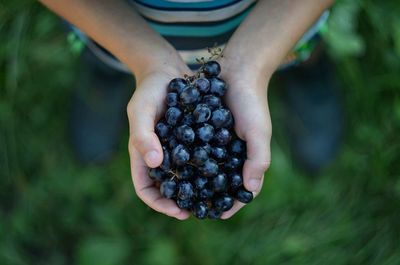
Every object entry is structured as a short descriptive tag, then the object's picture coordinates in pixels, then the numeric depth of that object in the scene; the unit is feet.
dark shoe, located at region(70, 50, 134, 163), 5.93
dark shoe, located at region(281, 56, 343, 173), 5.87
